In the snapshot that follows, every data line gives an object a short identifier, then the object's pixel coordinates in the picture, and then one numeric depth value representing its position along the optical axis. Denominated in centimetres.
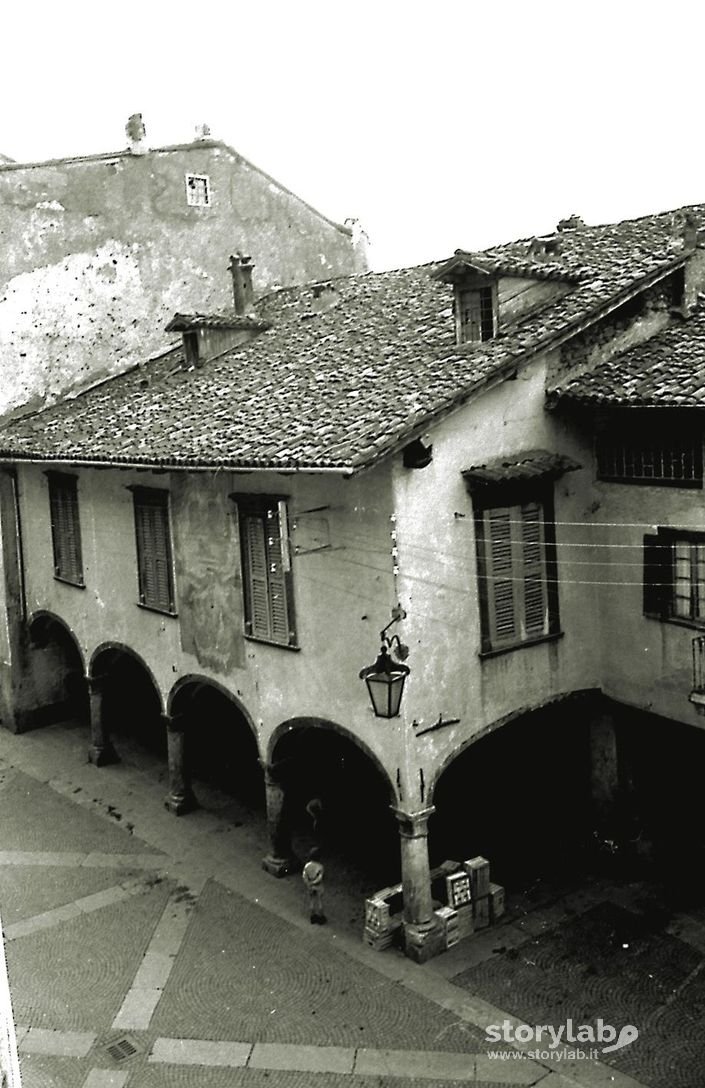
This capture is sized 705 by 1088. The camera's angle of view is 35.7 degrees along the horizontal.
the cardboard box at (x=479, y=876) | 1477
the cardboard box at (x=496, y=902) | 1498
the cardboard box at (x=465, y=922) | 1465
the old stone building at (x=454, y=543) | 1396
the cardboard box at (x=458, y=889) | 1455
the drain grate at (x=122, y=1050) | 1262
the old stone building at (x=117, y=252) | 2209
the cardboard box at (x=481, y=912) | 1488
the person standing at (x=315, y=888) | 1503
